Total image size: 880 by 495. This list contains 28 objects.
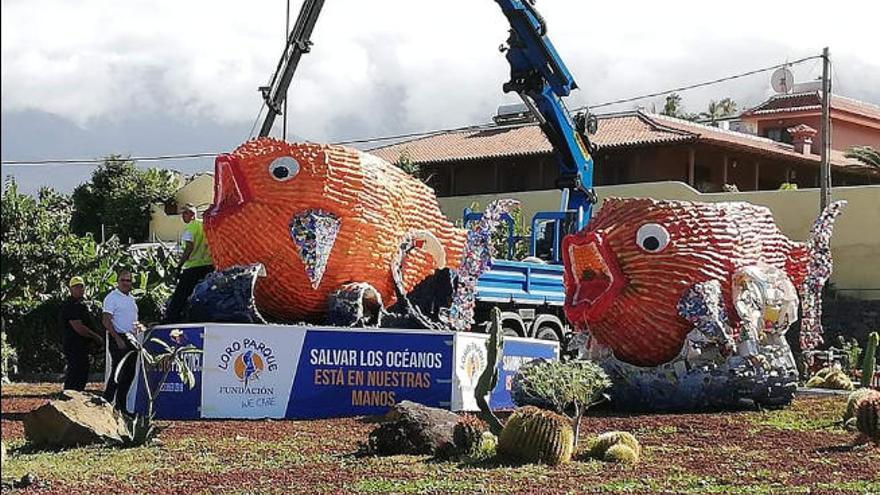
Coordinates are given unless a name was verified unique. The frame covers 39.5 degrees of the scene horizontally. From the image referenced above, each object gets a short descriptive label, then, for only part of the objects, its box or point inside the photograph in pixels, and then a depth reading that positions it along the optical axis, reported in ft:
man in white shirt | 47.29
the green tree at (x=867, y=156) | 133.69
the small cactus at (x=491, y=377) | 34.71
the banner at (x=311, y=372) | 49.26
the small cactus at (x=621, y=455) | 34.05
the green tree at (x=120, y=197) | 164.76
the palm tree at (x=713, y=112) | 216.74
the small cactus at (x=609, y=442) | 34.78
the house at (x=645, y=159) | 140.87
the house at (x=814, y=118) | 165.37
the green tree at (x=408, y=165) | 144.66
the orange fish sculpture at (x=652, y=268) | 50.42
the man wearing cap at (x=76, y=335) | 49.83
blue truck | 70.38
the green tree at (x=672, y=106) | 214.07
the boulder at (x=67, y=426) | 39.40
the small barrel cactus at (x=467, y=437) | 34.81
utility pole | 98.73
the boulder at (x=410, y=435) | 35.81
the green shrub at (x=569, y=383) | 37.06
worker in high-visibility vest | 57.26
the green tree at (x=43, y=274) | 73.46
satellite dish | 124.36
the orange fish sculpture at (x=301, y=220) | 53.98
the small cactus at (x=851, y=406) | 43.64
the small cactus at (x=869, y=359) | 55.31
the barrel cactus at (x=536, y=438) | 33.35
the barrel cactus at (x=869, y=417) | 37.32
